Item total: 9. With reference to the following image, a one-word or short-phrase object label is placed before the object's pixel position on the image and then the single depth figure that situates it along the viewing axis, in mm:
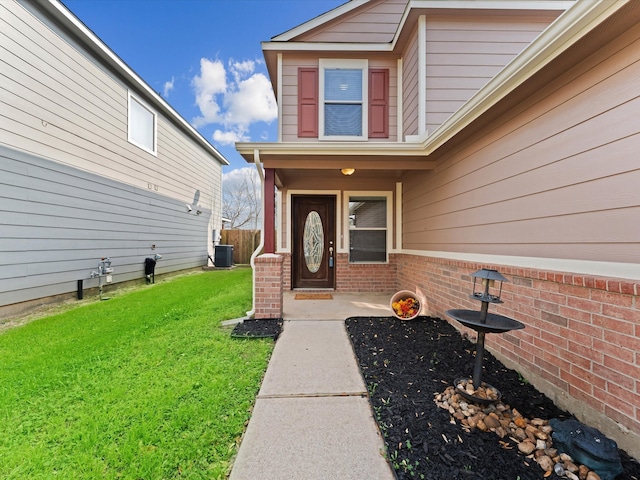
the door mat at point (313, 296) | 5290
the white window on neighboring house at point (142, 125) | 6899
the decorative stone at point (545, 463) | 1401
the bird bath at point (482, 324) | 1776
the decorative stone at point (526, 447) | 1506
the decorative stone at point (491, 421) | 1688
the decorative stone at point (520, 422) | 1709
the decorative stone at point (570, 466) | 1374
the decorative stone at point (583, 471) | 1346
